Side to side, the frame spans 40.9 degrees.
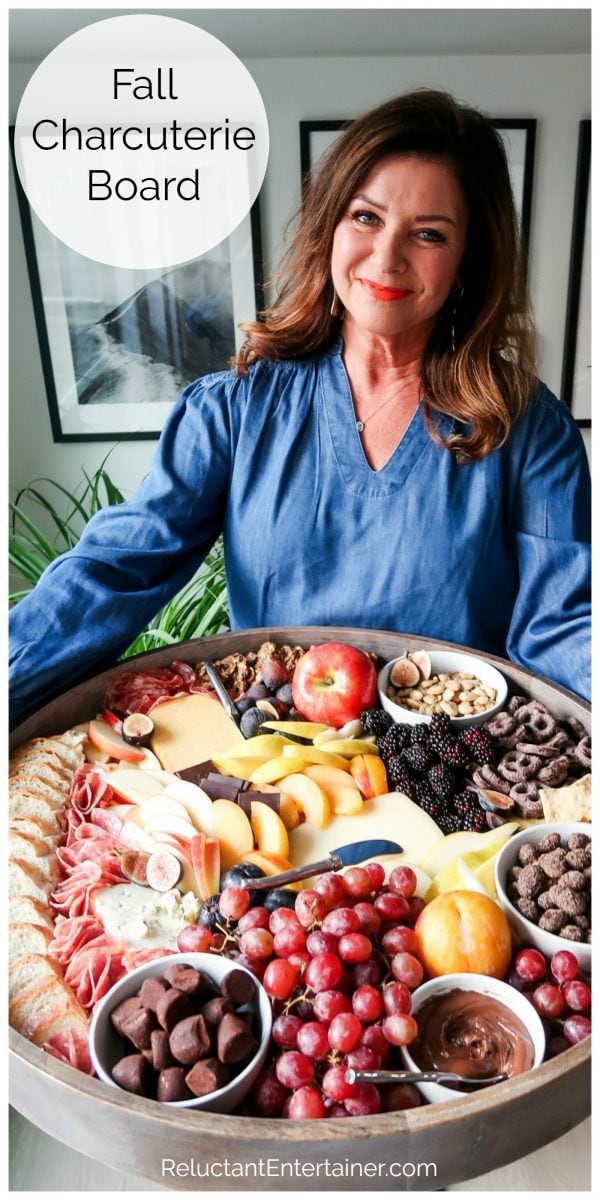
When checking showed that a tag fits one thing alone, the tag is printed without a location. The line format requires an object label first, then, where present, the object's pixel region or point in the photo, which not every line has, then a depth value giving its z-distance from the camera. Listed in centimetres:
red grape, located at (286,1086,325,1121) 60
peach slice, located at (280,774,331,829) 90
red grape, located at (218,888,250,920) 73
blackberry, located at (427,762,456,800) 93
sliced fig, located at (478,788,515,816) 91
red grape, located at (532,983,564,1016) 67
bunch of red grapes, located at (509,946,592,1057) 66
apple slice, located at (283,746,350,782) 96
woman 108
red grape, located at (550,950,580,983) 68
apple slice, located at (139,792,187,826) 89
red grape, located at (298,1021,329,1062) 62
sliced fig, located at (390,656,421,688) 113
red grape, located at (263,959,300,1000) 67
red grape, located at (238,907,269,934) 72
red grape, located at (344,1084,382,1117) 60
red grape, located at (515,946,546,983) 69
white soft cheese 75
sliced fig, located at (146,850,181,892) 80
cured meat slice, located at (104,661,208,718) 110
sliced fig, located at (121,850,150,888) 81
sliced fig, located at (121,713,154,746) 103
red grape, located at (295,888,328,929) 71
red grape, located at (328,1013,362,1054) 62
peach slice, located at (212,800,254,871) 85
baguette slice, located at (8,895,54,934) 78
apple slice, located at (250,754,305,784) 94
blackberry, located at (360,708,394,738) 105
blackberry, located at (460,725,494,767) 97
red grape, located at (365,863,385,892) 77
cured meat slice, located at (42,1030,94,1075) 65
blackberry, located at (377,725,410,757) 99
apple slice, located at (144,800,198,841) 85
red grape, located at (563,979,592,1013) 67
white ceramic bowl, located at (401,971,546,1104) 65
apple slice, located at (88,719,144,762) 101
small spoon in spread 60
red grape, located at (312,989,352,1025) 64
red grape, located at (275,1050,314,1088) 62
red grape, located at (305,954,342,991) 66
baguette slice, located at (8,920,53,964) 75
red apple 108
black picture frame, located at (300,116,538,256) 195
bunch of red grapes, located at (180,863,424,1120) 62
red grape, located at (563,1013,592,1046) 65
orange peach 69
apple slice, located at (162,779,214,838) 88
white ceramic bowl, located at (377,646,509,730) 105
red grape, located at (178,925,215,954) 71
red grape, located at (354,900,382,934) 72
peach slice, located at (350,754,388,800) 95
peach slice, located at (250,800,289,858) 85
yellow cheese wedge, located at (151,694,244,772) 103
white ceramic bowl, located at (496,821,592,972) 70
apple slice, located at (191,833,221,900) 80
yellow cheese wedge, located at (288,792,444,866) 87
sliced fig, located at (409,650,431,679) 115
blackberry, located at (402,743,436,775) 96
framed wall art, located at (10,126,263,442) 248
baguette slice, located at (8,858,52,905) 80
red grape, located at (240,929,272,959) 69
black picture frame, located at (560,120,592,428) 238
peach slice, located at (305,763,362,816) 92
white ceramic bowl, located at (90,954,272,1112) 60
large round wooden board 57
